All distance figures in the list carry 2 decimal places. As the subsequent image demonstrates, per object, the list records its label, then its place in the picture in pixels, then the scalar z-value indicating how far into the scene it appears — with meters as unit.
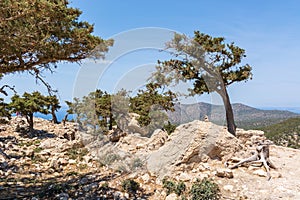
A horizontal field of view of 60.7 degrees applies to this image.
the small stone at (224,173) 7.66
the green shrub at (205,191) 6.54
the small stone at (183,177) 7.79
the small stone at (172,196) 6.86
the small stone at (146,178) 8.17
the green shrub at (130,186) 7.60
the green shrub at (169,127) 14.41
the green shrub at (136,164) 9.30
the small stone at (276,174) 7.84
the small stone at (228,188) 7.04
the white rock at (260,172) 7.91
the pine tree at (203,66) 12.44
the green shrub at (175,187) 7.10
